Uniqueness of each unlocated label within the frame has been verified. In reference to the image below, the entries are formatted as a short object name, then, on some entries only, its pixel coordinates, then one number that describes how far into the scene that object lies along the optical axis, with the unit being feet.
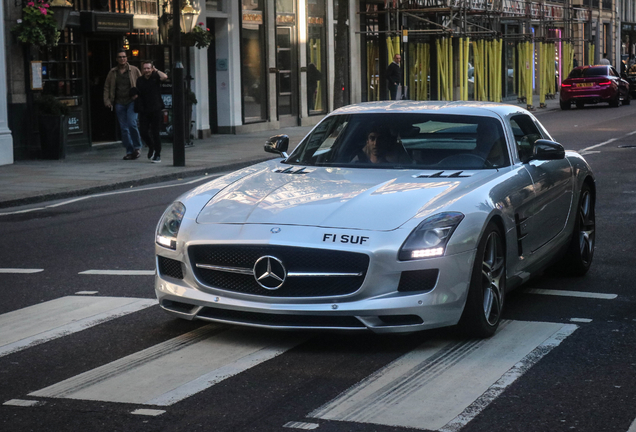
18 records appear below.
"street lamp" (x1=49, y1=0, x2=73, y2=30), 65.36
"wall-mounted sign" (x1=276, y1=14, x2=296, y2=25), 97.41
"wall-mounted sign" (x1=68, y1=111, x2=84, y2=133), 69.41
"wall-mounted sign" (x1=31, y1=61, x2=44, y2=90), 65.16
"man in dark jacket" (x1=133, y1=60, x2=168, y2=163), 62.39
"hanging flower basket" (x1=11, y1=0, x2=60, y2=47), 63.46
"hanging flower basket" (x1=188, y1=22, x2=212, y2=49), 76.13
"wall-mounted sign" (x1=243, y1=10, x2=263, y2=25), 92.13
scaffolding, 118.32
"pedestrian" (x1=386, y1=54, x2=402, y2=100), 103.45
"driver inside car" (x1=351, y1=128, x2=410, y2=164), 22.98
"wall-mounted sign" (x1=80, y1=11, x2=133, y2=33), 69.72
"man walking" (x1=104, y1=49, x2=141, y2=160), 65.05
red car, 130.41
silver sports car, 18.17
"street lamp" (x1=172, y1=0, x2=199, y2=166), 58.29
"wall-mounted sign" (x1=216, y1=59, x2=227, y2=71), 89.40
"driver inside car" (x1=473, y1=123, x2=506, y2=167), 22.74
